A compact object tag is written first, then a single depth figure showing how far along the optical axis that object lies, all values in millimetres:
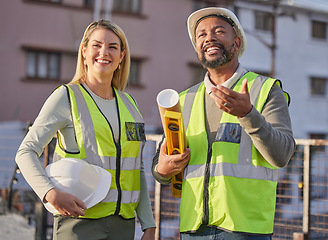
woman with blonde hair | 2674
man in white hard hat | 2479
